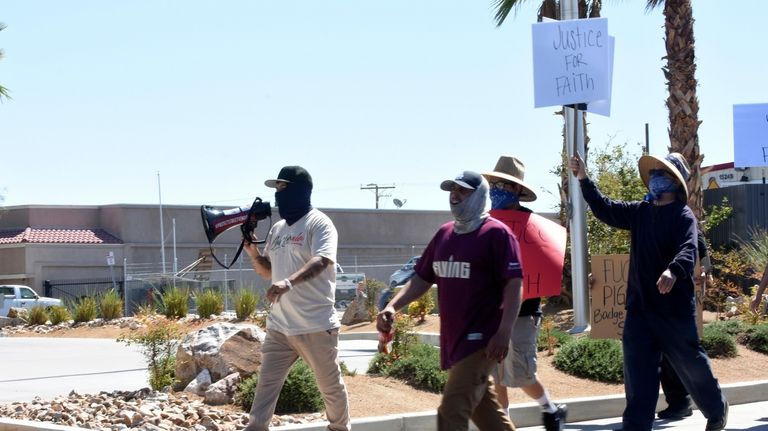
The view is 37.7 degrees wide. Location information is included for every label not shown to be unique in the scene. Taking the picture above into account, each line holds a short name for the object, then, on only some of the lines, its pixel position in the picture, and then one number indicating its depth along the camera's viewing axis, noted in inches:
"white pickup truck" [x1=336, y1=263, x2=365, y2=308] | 1574.8
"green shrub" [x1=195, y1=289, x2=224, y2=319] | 1027.9
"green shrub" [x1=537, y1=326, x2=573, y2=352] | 496.4
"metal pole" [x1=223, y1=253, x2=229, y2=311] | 1176.8
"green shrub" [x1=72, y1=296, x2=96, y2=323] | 1162.0
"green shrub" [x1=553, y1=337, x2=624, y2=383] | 452.4
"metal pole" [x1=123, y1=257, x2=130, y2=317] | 1362.0
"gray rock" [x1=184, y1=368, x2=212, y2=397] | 387.5
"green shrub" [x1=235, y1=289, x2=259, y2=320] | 973.8
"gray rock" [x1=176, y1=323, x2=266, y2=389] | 388.5
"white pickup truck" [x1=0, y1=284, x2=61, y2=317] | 1517.0
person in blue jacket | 279.3
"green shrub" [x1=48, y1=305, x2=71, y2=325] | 1184.8
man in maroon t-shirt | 231.0
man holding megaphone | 283.1
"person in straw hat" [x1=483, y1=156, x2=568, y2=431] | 297.4
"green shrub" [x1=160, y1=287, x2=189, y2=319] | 1040.8
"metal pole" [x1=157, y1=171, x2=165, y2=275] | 1989.4
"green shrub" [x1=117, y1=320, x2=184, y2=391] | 404.2
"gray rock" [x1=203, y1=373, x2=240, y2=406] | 378.0
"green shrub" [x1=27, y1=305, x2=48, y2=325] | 1206.3
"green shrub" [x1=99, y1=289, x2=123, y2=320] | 1150.3
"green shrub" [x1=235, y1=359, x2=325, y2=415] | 368.2
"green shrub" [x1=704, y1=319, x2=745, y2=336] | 537.1
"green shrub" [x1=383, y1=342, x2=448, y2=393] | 414.9
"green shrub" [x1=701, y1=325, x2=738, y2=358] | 498.3
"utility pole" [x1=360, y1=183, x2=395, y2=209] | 3826.3
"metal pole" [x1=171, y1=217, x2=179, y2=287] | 1987.9
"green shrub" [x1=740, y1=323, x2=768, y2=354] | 523.5
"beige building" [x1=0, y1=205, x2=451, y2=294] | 1999.3
